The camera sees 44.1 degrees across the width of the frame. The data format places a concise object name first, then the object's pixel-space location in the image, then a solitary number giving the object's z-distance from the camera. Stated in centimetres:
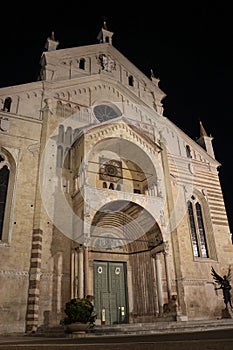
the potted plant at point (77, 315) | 1041
